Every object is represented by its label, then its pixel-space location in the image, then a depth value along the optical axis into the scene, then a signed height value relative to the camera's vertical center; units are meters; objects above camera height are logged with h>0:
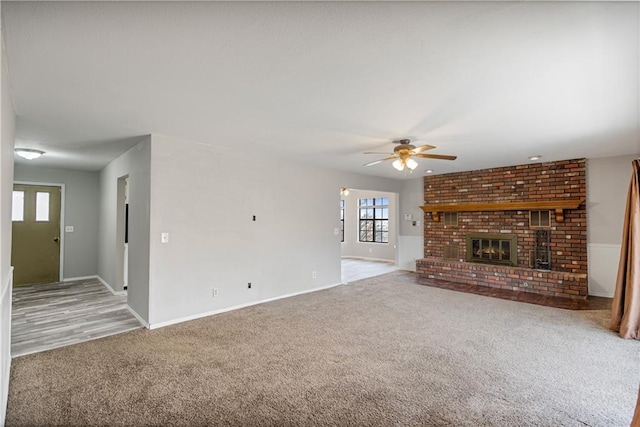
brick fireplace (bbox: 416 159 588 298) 5.52 -0.23
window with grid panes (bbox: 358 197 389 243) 10.23 -0.12
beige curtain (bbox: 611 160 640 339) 3.48 -0.68
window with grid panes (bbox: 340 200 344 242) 11.13 -0.01
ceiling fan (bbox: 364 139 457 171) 3.85 +0.81
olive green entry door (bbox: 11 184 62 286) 5.98 -0.40
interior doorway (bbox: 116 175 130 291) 5.38 -0.29
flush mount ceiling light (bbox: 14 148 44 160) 4.54 +0.92
